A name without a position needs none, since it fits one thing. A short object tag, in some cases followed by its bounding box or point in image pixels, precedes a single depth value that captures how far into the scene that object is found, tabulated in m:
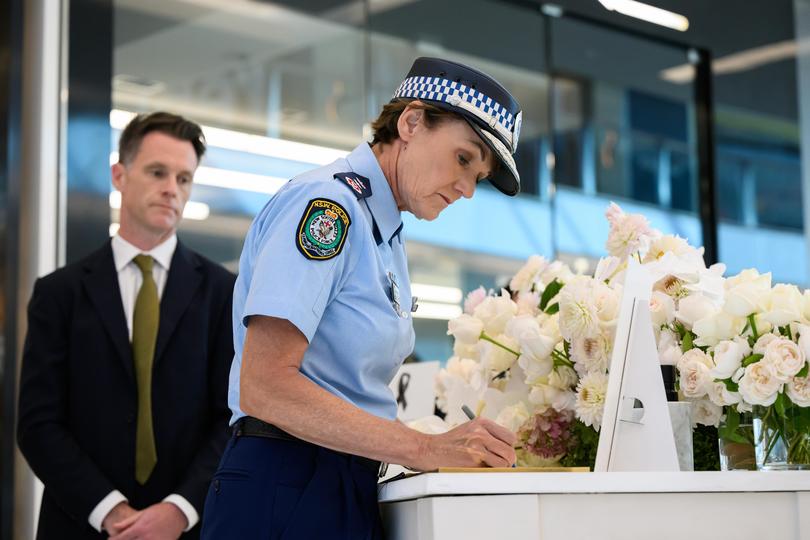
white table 3.39
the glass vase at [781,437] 3.76
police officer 3.52
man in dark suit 4.52
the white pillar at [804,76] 8.97
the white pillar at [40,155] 6.40
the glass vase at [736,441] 3.78
